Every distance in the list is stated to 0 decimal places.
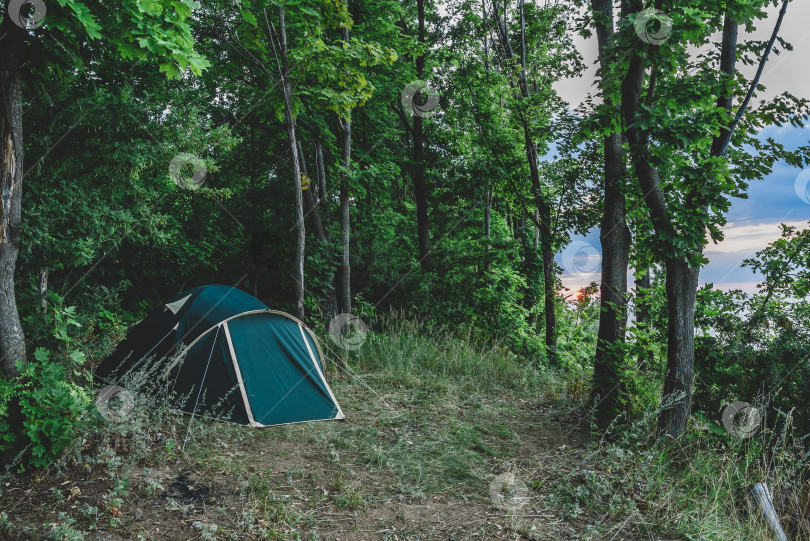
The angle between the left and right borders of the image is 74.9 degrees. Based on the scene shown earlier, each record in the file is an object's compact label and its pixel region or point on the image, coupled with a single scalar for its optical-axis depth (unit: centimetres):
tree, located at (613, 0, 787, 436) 514
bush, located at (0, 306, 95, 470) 471
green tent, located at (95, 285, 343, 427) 638
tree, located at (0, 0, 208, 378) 538
